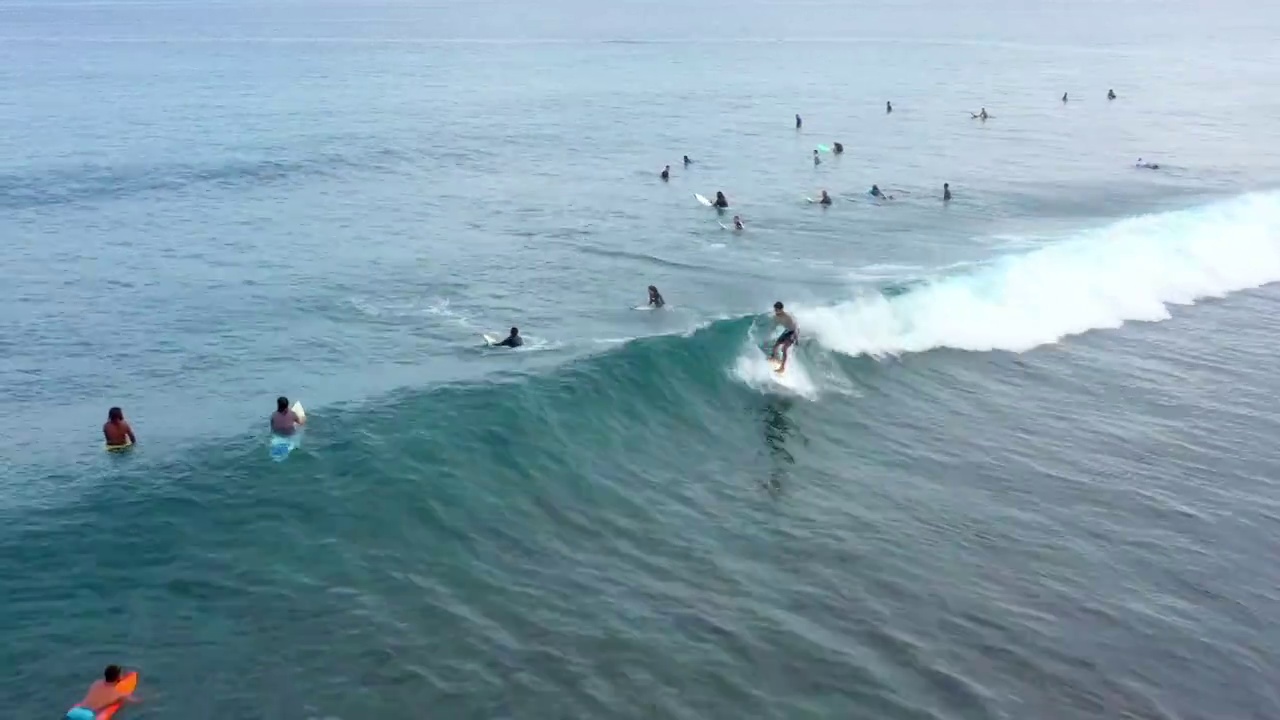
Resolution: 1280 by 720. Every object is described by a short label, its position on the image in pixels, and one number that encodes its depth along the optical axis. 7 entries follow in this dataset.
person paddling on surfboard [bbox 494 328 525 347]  32.09
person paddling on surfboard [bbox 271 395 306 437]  25.06
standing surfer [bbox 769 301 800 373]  29.34
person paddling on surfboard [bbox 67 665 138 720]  15.98
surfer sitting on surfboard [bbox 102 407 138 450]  24.86
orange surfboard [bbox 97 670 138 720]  15.88
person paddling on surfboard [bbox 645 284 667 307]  36.38
